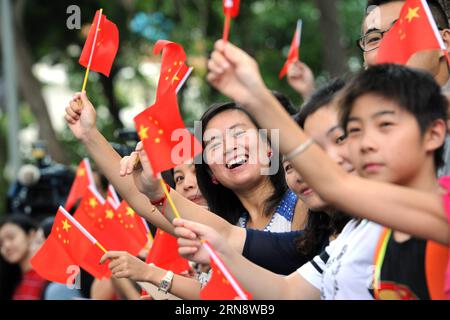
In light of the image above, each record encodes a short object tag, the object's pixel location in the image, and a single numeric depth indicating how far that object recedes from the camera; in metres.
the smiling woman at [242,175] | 4.08
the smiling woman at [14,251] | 7.64
